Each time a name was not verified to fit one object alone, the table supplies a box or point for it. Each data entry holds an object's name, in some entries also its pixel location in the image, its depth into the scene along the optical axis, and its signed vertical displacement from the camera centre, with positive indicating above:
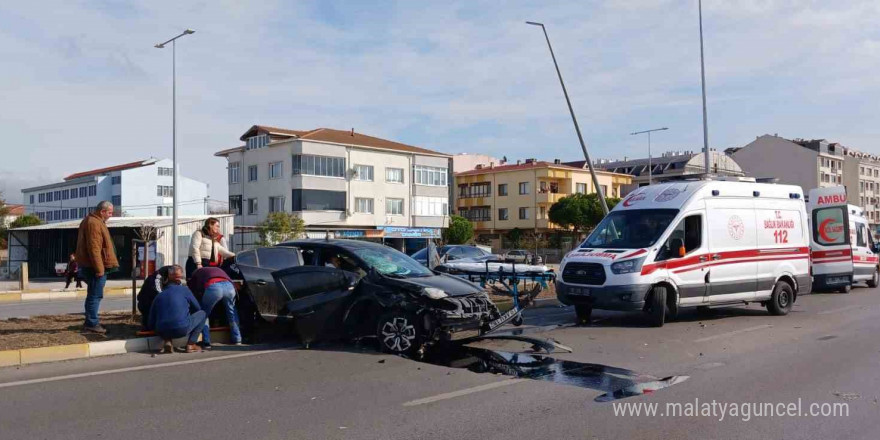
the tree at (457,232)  66.44 +0.88
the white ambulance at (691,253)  12.12 -0.28
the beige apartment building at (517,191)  75.06 +5.42
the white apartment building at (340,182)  54.69 +4.98
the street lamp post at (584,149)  22.06 +2.90
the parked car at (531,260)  20.71 -0.65
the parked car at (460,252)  29.21 -0.48
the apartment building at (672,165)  84.31 +9.36
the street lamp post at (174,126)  32.66 +5.64
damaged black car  9.24 -0.77
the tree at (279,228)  45.16 +1.02
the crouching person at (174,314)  9.20 -0.91
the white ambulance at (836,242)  20.52 -0.18
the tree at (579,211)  68.44 +2.76
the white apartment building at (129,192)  86.94 +6.89
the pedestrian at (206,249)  10.61 -0.06
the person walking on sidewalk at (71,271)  26.19 -0.94
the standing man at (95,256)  9.71 -0.13
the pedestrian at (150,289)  9.90 -0.61
